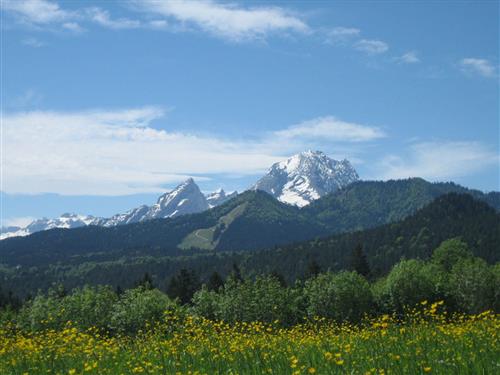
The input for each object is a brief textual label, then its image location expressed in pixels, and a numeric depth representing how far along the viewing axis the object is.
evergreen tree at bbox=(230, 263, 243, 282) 145.70
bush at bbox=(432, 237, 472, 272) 139.75
